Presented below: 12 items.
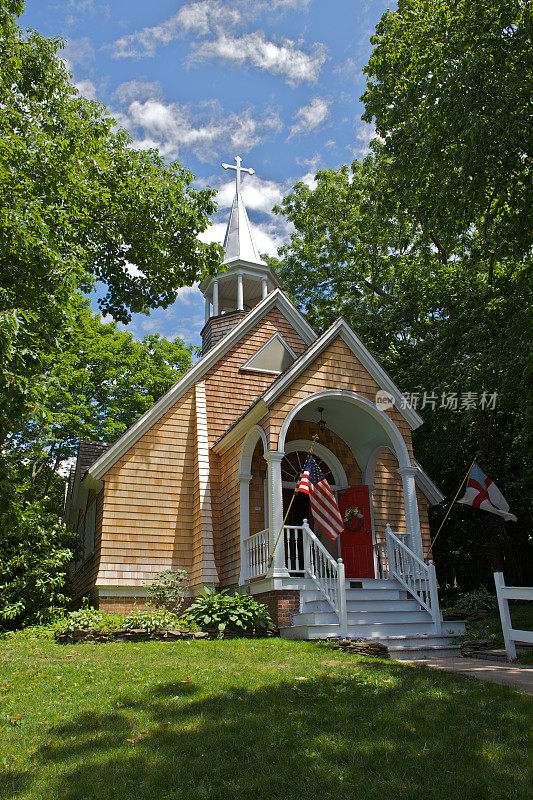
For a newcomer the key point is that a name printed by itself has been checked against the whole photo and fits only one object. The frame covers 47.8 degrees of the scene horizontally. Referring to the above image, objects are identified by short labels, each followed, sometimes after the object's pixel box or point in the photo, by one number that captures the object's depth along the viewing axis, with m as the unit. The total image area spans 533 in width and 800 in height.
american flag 10.58
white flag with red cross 10.80
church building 10.59
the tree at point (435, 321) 13.80
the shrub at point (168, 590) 12.16
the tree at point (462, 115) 11.41
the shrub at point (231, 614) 10.12
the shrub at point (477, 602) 15.26
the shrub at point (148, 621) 9.92
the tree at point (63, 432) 12.55
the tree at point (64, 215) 9.06
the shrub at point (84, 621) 10.23
